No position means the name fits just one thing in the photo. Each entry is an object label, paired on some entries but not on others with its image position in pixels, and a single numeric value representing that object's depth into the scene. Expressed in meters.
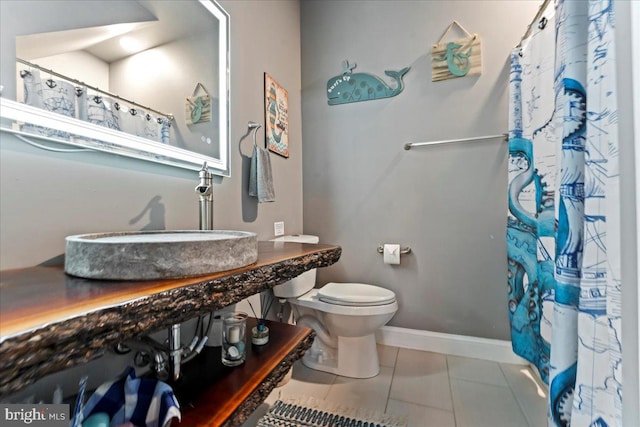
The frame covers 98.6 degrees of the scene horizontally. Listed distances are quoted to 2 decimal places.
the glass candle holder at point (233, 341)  0.93
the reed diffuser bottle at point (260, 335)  1.06
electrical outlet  1.76
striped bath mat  1.22
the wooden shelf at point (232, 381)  0.71
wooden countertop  0.32
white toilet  1.51
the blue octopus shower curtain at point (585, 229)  0.70
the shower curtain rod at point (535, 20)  1.30
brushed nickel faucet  0.97
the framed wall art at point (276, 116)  1.68
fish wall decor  2.00
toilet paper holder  1.93
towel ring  1.50
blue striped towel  0.64
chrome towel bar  1.75
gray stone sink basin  0.52
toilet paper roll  1.92
